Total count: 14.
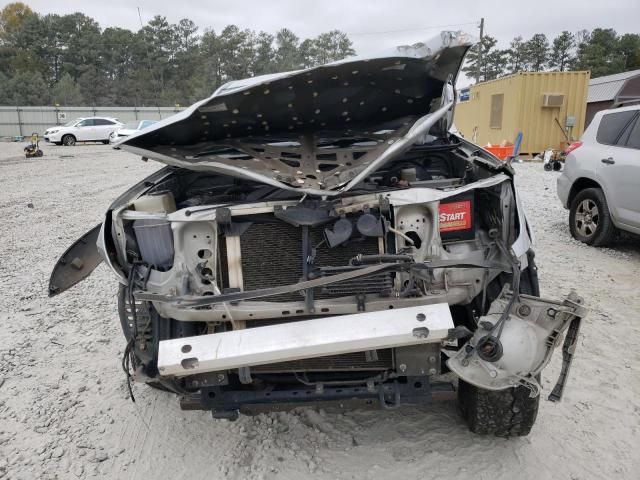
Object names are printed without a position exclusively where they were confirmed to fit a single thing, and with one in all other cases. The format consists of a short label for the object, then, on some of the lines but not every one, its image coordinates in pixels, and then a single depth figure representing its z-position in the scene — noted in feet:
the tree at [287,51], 170.74
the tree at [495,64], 194.29
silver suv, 17.60
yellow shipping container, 49.16
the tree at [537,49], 190.70
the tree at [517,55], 193.47
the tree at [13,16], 194.10
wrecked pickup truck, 6.95
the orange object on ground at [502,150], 40.73
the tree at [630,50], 162.20
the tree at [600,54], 160.35
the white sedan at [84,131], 86.99
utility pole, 99.62
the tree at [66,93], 159.74
